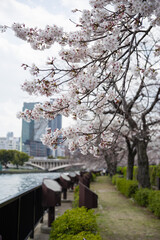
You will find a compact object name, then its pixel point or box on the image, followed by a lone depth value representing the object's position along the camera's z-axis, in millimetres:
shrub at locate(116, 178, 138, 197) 11062
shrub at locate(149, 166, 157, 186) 17016
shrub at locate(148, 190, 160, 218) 6964
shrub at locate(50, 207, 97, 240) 3400
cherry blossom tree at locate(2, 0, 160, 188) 3043
